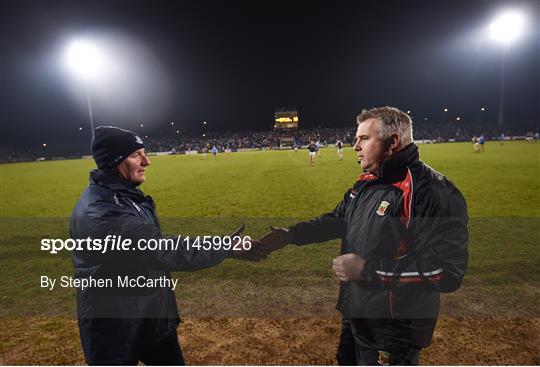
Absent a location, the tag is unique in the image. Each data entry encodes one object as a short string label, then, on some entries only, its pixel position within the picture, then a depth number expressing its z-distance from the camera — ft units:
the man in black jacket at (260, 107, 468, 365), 6.82
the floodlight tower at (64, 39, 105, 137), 86.07
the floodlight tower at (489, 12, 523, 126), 115.24
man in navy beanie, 7.52
